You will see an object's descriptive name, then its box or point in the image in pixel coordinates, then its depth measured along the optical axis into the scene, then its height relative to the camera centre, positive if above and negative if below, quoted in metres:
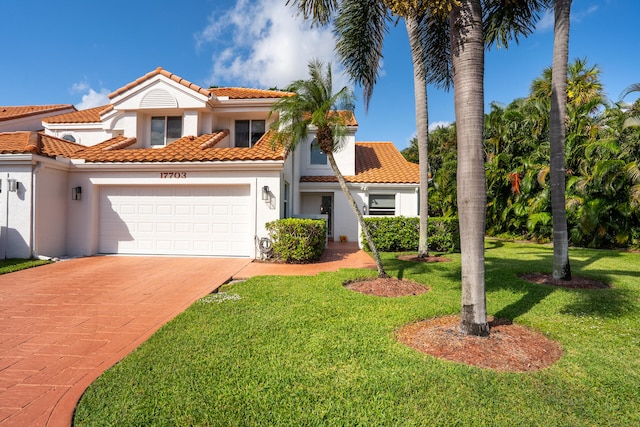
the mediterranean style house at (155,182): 10.42 +1.39
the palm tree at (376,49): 9.51 +5.50
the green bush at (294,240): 10.56 -0.59
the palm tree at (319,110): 7.91 +2.80
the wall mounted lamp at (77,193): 11.56 +0.98
